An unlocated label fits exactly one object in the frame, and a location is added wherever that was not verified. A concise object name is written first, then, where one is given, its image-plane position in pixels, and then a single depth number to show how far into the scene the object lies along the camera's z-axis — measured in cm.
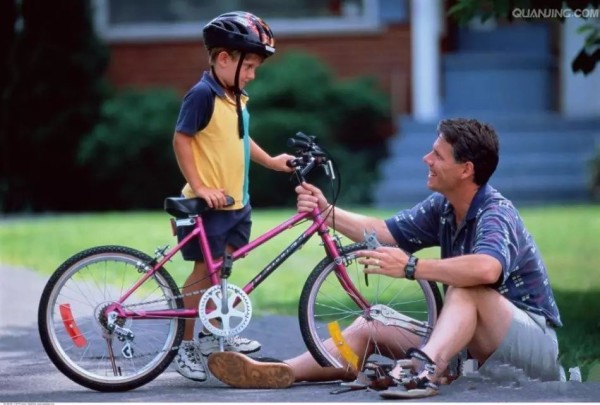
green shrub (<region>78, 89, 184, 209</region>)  3397
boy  1152
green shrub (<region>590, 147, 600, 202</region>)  3134
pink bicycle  1128
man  1070
